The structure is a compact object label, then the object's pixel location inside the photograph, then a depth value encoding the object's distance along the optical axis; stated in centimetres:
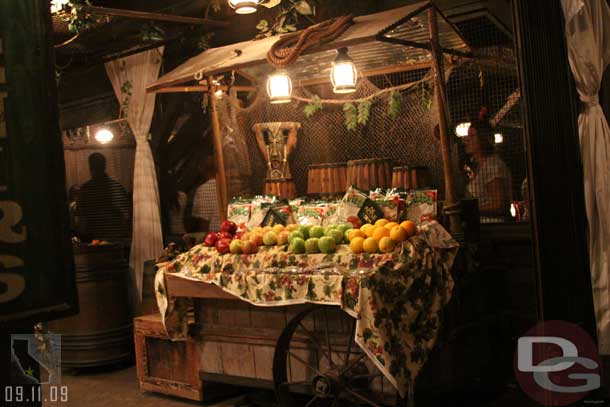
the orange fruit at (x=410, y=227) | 549
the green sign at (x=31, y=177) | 187
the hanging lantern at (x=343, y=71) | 619
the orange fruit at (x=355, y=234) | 565
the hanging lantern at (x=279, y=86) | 675
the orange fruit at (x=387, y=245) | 532
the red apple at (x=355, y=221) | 606
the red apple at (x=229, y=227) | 674
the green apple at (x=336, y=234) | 580
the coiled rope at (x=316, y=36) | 575
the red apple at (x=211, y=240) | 663
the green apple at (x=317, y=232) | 591
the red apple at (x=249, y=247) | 616
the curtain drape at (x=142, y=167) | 860
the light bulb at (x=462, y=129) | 685
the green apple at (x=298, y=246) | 585
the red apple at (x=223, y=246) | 635
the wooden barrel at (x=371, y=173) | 663
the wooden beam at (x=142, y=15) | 764
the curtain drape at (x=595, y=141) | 517
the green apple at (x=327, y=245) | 569
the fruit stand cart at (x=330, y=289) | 516
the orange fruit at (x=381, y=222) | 574
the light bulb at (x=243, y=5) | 614
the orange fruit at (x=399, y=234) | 540
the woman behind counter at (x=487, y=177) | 656
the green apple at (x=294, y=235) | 596
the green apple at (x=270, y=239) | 617
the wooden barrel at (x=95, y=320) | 806
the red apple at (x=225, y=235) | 658
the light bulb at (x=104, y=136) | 1149
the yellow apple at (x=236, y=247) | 621
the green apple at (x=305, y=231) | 602
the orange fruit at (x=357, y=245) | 550
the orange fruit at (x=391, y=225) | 557
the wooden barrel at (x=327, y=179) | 701
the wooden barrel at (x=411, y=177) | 642
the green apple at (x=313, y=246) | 578
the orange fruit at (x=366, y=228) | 569
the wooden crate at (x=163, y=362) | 659
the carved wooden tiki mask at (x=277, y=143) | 733
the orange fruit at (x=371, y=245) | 543
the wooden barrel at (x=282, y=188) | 734
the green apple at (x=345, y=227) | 595
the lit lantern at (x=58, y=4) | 767
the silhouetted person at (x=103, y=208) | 1080
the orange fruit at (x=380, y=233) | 549
